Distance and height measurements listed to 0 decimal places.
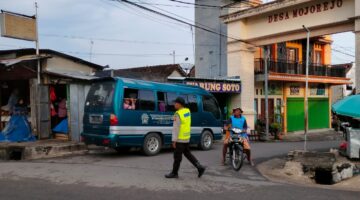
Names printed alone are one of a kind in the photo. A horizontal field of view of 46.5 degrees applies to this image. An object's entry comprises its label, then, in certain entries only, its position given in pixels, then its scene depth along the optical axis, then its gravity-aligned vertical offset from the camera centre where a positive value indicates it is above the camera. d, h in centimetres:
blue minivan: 1195 -51
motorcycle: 1058 -137
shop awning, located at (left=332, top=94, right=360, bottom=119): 1202 -38
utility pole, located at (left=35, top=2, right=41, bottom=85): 1509 +144
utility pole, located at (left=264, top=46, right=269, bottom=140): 2172 -39
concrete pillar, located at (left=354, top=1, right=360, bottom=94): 1609 +207
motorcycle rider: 1104 -78
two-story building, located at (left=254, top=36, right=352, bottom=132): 2611 +89
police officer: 867 -83
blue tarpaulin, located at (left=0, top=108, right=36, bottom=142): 1450 -114
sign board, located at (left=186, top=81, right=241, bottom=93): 2043 +45
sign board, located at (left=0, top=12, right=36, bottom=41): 1460 +256
